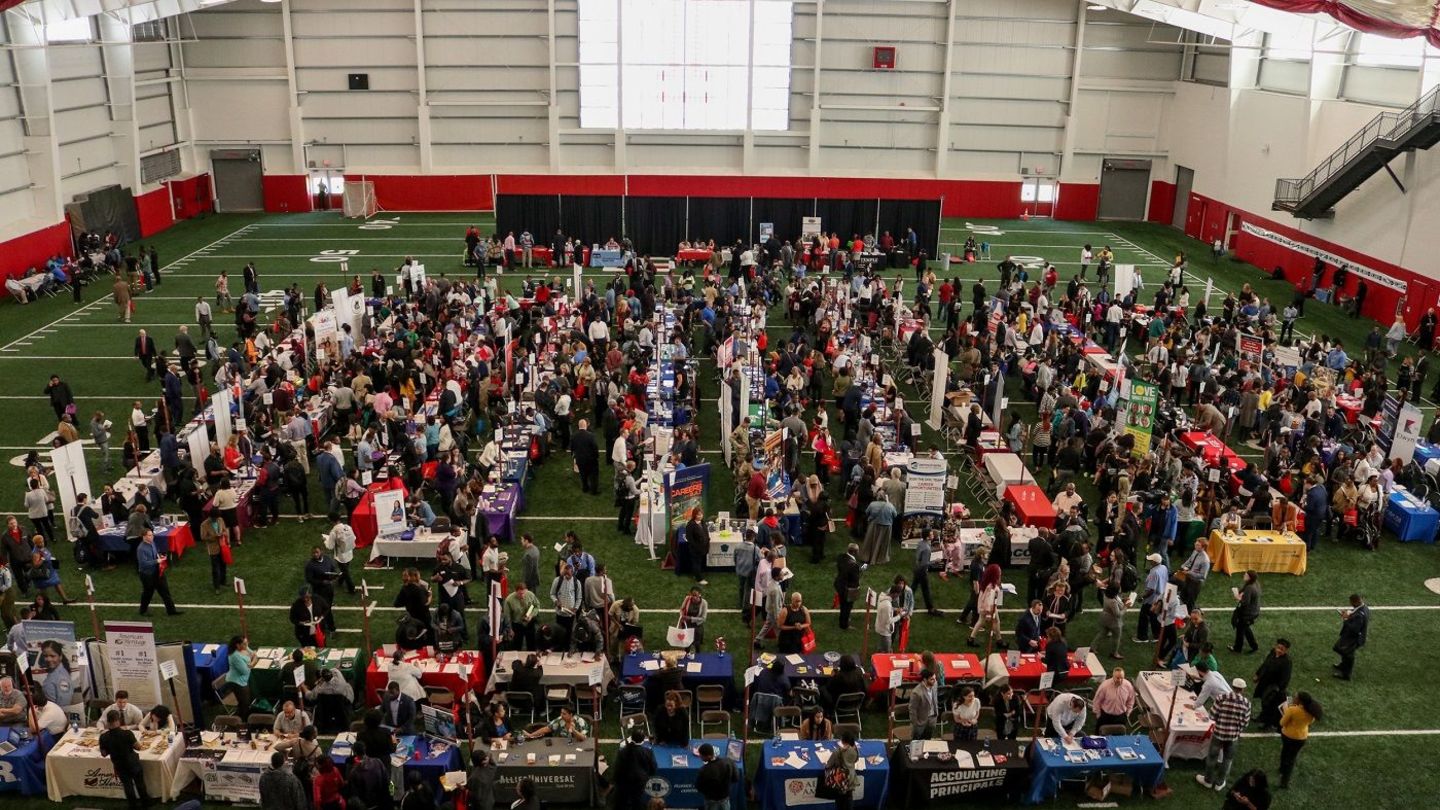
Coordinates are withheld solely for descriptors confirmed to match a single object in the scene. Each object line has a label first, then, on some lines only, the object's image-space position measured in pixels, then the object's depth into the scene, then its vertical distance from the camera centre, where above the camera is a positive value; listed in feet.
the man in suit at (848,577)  50.47 -20.46
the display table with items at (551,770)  39.06 -22.72
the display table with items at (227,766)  39.27 -23.00
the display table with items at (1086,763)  39.93 -22.57
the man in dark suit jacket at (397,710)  40.65 -21.59
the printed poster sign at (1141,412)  65.21 -16.63
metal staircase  96.58 -2.35
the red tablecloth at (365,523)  58.95 -21.53
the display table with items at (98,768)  39.40 -23.20
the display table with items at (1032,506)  59.57 -20.37
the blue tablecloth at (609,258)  123.54 -15.53
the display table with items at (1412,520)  61.82 -21.29
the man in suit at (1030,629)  46.80 -20.92
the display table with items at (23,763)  39.58 -23.18
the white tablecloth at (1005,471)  64.18 -20.00
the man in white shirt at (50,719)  40.50 -22.13
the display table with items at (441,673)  44.42 -22.08
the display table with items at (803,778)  38.65 -22.62
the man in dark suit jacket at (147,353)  81.99 -17.95
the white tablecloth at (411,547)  56.75 -21.90
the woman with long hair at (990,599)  49.37 -20.87
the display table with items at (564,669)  44.50 -22.04
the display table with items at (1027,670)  44.85 -21.92
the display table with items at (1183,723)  41.96 -22.17
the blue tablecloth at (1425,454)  68.59 -19.52
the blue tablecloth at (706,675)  44.73 -22.09
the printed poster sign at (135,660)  41.11 -20.51
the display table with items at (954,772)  39.70 -22.89
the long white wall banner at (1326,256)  102.99 -12.44
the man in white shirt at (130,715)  40.24 -21.87
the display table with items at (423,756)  39.04 -22.53
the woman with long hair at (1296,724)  39.22 -20.88
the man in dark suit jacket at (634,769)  37.35 -21.64
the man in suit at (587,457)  64.44 -19.69
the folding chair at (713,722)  41.93 -23.07
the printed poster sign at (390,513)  56.65 -20.26
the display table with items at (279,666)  44.57 -22.05
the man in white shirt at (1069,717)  41.16 -21.56
